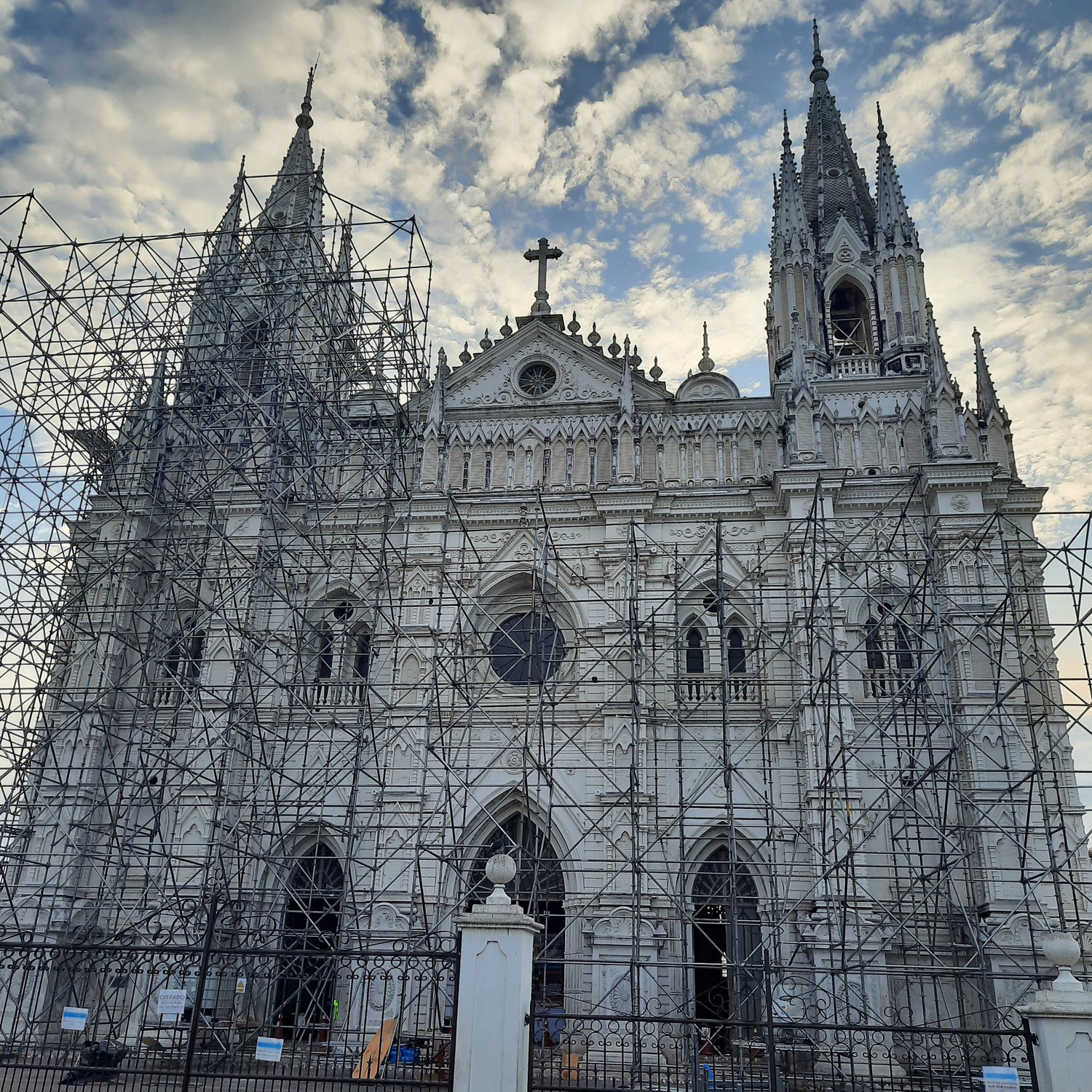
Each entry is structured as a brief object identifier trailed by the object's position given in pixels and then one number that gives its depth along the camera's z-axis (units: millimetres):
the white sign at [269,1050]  9539
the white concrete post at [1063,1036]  8398
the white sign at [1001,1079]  8961
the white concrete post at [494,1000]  8523
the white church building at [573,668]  16891
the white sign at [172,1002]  11477
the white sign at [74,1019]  10655
